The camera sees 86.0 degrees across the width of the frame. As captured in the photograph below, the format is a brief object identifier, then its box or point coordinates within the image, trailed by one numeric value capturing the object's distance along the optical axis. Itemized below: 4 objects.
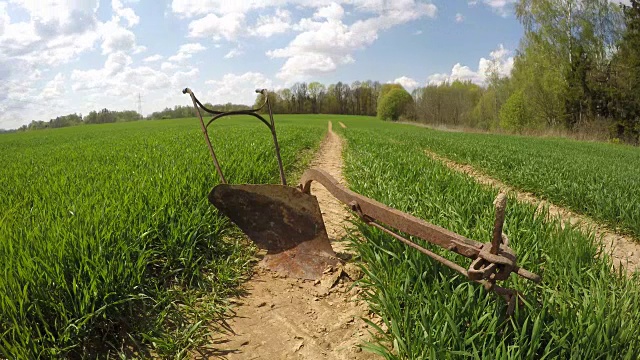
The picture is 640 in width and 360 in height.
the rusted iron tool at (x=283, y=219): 3.31
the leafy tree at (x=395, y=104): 80.62
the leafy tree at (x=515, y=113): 38.78
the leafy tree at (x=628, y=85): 27.72
